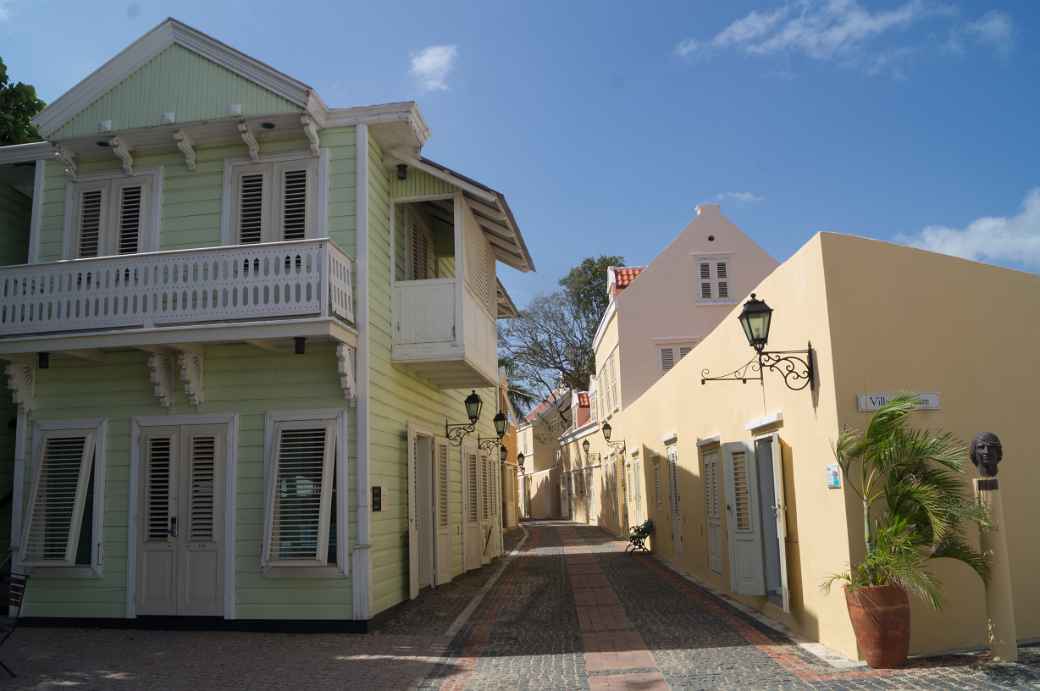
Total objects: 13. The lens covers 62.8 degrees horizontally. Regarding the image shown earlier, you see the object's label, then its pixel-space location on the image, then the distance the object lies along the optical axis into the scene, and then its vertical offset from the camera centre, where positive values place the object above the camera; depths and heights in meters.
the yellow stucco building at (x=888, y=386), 7.37 +0.87
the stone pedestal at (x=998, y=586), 6.70 -0.82
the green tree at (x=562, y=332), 41.47 +7.66
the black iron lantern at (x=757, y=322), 7.83 +1.49
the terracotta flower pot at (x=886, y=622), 6.77 -1.08
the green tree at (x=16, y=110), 14.55 +6.74
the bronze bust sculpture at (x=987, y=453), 6.85 +0.23
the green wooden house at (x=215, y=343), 10.04 +1.85
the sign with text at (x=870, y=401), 7.36 +0.71
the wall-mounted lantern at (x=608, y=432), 25.08 +1.71
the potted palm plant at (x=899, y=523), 6.74 -0.31
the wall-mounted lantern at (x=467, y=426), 14.91 +1.21
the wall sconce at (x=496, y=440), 17.66 +1.15
